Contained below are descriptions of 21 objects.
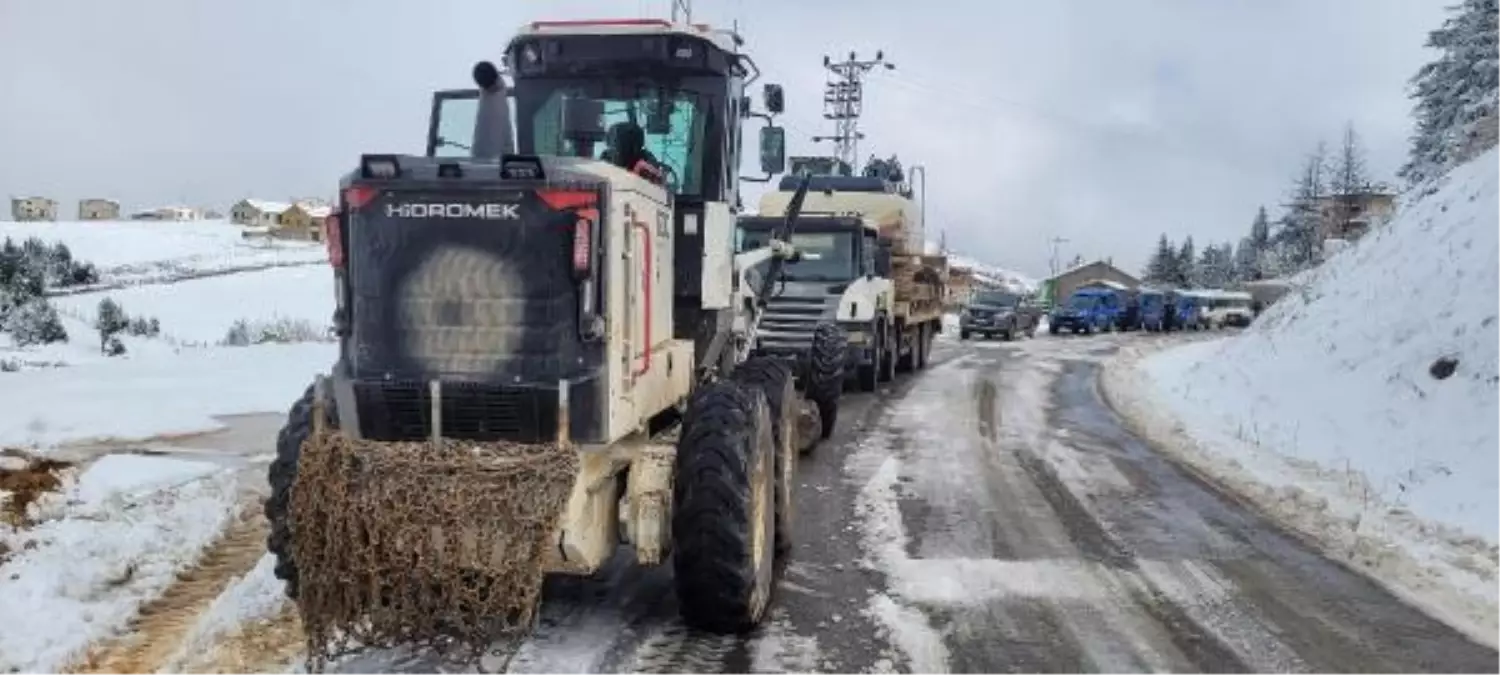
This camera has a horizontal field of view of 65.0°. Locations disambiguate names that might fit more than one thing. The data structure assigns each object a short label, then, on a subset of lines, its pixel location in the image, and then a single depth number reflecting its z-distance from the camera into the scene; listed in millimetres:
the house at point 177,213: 133500
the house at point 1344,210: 58688
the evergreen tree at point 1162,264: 96894
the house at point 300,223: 100125
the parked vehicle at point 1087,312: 46938
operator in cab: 6609
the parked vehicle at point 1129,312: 49969
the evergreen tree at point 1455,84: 41156
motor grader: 4793
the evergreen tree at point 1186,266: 96250
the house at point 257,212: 125825
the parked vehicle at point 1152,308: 50969
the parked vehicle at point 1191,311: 54031
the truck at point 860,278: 16188
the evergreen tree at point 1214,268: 101250
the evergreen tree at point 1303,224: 75188
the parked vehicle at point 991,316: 38594
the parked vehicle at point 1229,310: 58253
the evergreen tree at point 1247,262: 100800
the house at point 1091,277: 119125
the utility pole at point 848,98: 44406
